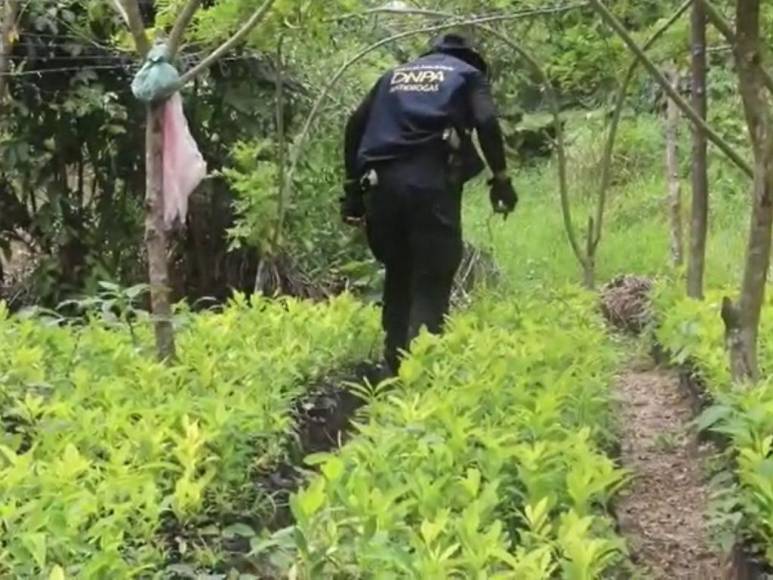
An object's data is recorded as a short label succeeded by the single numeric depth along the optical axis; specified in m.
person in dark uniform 5.84
